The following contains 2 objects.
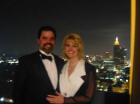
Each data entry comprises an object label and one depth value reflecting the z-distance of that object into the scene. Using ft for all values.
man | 6.82
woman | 7.18
